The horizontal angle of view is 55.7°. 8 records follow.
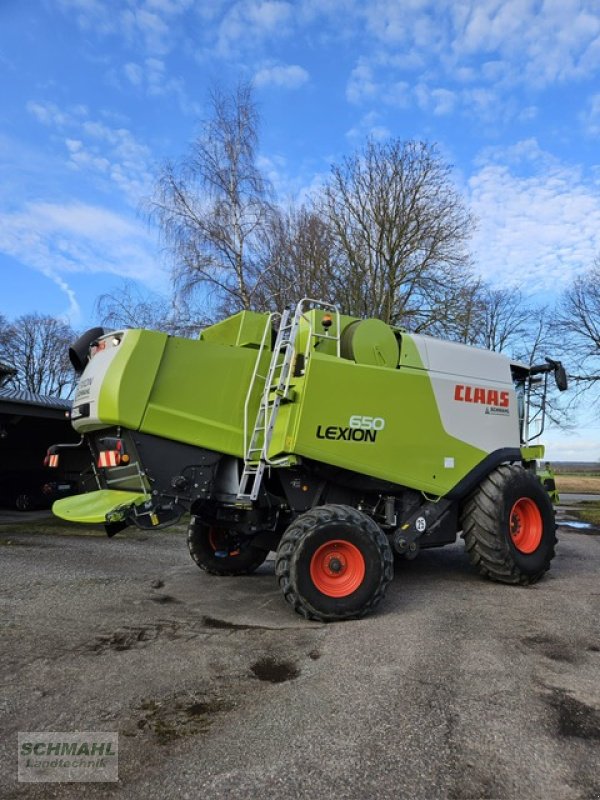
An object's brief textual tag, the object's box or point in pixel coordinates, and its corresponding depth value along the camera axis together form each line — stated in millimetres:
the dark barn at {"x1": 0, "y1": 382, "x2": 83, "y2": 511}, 17656
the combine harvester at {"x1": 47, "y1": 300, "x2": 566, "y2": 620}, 5168
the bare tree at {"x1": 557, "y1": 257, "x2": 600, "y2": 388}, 22734
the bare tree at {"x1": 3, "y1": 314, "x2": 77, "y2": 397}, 47844
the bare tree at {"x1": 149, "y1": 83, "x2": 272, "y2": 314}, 17109
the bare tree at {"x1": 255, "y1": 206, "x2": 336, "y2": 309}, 18688
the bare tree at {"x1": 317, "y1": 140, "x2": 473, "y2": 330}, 20438
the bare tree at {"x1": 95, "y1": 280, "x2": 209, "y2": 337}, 17516
